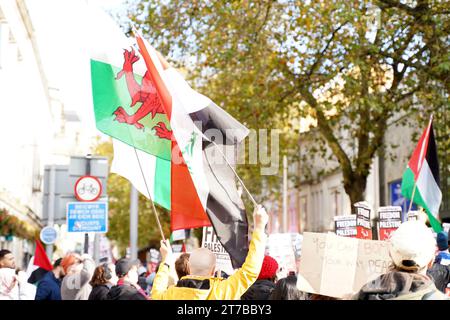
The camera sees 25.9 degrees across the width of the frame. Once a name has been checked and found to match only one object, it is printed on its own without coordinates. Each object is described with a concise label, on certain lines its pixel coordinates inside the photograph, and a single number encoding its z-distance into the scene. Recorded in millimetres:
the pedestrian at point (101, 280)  8948
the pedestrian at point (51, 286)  12297
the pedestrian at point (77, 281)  11227
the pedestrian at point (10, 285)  10180
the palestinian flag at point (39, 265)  14742
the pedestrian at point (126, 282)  7633
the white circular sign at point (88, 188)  18719
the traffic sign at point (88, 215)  18812
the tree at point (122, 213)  50438
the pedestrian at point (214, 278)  5824
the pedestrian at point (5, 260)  11125
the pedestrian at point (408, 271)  4367
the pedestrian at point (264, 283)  7562
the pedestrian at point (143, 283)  15183
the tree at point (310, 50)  19203
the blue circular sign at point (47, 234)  22375
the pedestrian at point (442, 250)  9912
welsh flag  6906
